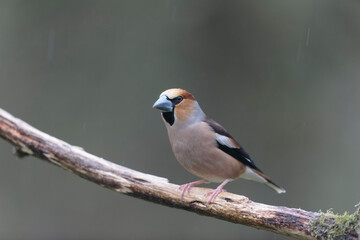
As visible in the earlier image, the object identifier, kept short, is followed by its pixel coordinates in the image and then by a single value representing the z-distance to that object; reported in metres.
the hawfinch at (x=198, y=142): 5.76
